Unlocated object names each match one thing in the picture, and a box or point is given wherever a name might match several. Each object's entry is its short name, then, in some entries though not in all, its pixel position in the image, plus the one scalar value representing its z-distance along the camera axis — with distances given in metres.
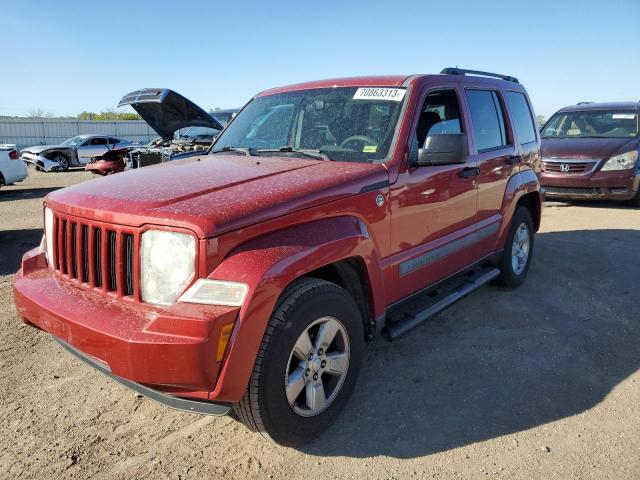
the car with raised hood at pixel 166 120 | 7.65
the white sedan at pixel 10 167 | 12.94
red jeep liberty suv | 2.20
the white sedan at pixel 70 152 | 19.88
